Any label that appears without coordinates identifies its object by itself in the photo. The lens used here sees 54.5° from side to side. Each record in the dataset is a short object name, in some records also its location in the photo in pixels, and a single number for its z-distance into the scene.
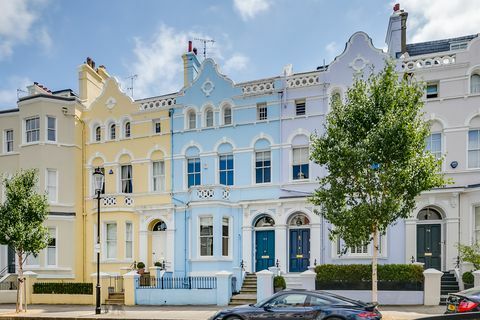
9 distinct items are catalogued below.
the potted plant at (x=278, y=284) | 18.94
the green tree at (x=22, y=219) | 18.42
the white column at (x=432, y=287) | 16.73
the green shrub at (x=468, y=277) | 17.14
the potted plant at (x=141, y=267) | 22.67
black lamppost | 18.25
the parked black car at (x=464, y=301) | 11.21
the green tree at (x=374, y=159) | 14.11
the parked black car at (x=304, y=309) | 11.28
